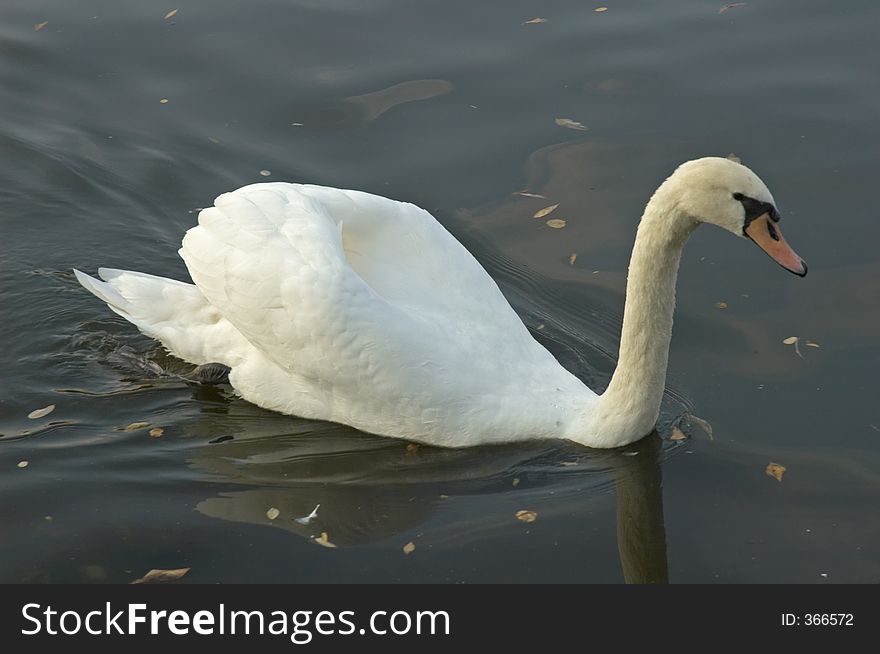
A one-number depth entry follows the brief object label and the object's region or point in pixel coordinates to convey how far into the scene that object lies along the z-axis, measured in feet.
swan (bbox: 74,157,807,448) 26.32
